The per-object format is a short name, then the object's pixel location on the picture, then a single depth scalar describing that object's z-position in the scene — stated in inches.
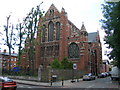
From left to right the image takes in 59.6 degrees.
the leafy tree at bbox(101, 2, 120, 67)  496.6
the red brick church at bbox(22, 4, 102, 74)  1115.9
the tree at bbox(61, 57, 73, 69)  949.6
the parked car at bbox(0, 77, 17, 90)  322.8
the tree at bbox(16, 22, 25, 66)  836.4
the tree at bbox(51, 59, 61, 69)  914.3
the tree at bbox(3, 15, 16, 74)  865.3
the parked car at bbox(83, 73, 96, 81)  838.4
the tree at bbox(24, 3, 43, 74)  826.2
